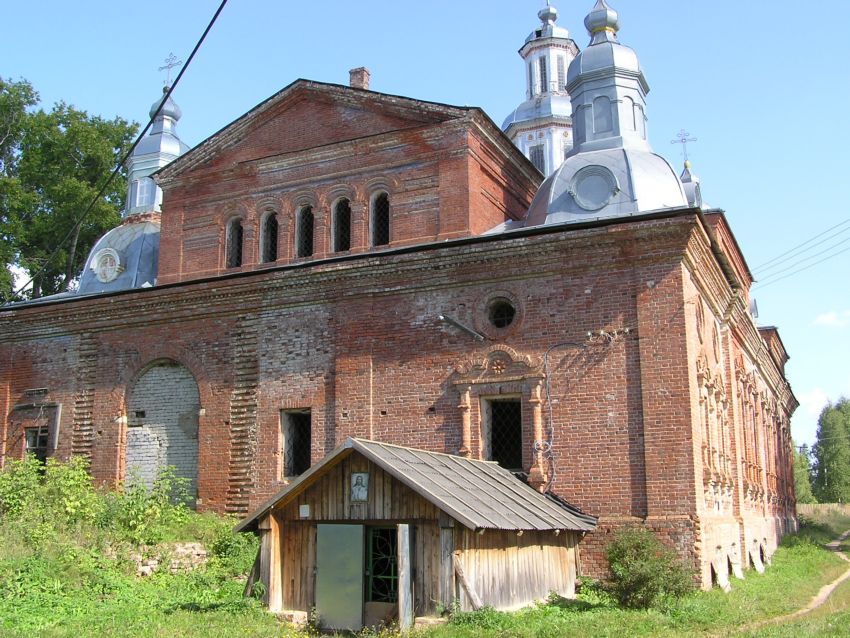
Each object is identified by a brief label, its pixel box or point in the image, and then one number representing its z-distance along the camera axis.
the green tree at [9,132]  31.28
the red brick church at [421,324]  14.47
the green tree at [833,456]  63.44
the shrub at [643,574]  11.89
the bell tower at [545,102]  32.75
